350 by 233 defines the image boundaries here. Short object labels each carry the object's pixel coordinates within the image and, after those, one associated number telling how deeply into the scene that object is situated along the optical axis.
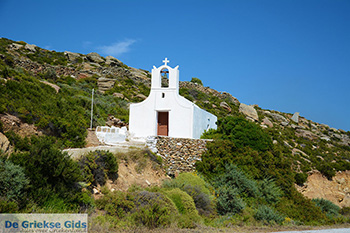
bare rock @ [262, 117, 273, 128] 39.82
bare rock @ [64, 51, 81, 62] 48.91
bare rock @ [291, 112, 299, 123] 49.03
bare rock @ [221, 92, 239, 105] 49.44
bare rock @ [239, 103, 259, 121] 41.41
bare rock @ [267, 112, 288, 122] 45.92
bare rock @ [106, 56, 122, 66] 50.03
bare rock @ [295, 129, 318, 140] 39.69
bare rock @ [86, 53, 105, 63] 49.97
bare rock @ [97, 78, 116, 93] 36.19
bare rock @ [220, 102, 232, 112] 41.06
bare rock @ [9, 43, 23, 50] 42.54
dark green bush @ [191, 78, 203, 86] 60.46
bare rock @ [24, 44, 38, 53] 45.53
